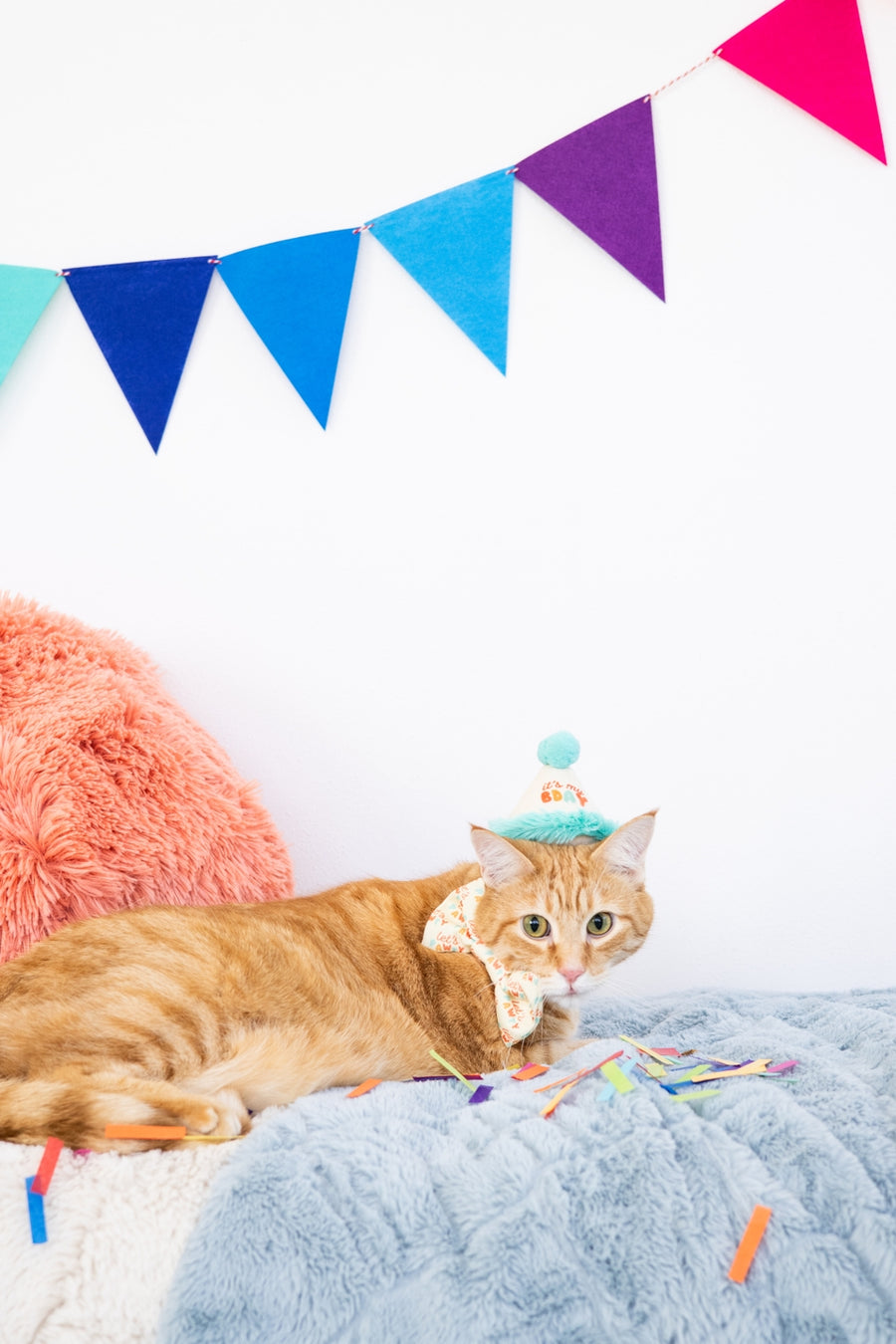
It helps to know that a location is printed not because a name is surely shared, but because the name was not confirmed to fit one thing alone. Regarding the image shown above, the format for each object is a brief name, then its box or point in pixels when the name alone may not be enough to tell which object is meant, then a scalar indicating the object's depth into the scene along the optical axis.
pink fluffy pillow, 1.38
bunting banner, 1.79
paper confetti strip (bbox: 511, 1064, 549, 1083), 1.12
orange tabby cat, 0.99
